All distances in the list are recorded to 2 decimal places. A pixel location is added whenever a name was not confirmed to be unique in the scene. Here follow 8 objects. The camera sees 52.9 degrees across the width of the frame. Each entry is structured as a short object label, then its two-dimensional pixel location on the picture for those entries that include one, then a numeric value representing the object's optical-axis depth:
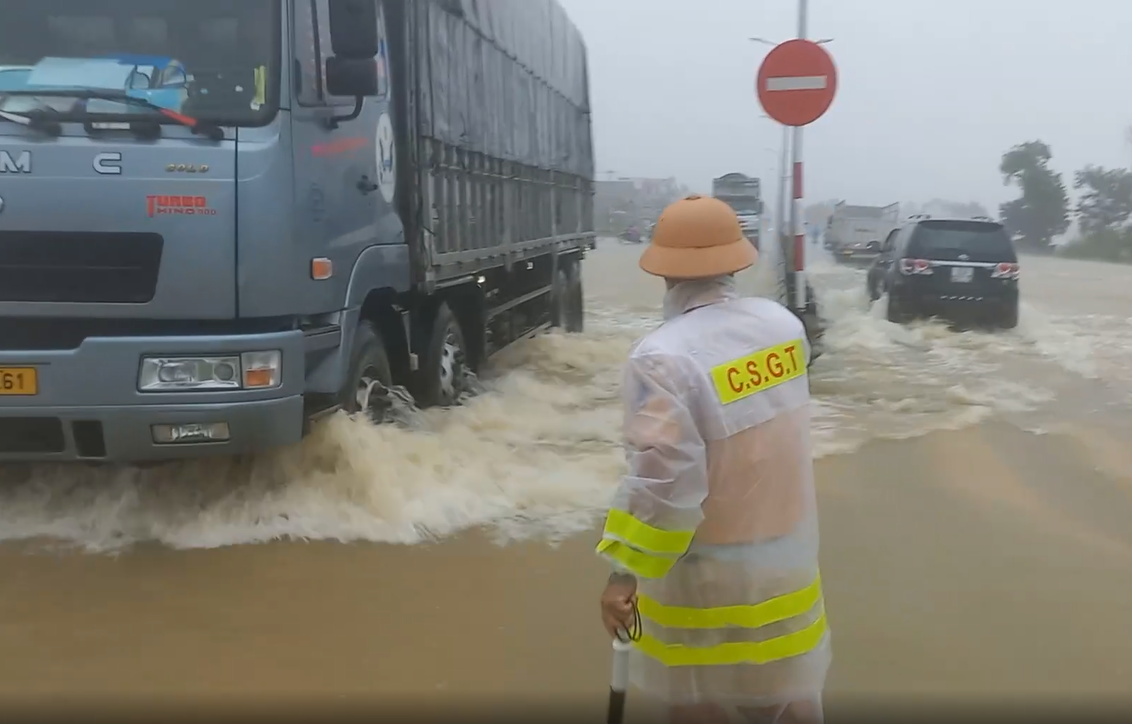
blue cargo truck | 4.73
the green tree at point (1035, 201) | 58.19
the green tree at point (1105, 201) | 54.91
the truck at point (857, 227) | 39.88
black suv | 14.76
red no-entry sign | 10.06
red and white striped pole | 11.65
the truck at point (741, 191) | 45.44
